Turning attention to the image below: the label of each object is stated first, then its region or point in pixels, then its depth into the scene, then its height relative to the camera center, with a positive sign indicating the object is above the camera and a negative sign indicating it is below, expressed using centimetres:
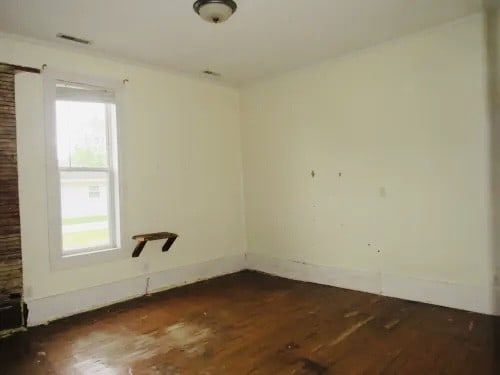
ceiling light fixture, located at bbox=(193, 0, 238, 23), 262 +134
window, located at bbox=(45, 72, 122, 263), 342 +21
